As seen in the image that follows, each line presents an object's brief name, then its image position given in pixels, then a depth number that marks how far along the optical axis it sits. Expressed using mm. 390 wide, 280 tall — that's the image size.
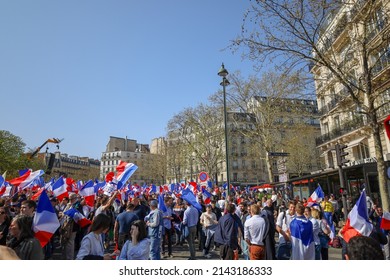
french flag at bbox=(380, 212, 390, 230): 5053
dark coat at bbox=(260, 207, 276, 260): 5840
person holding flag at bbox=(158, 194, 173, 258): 8772
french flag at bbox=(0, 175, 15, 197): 11484
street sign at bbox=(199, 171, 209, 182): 15809
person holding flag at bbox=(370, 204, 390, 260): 5098
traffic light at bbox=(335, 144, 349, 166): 10141
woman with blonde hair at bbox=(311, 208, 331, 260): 6248
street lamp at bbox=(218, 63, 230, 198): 14188
